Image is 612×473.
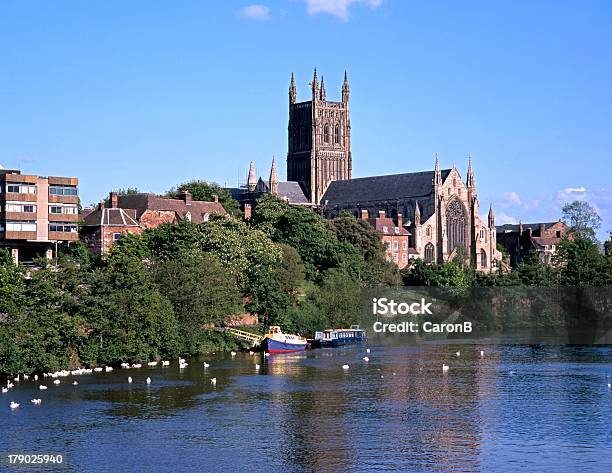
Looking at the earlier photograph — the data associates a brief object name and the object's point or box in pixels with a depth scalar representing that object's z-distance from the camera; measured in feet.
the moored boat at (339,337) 414.62
